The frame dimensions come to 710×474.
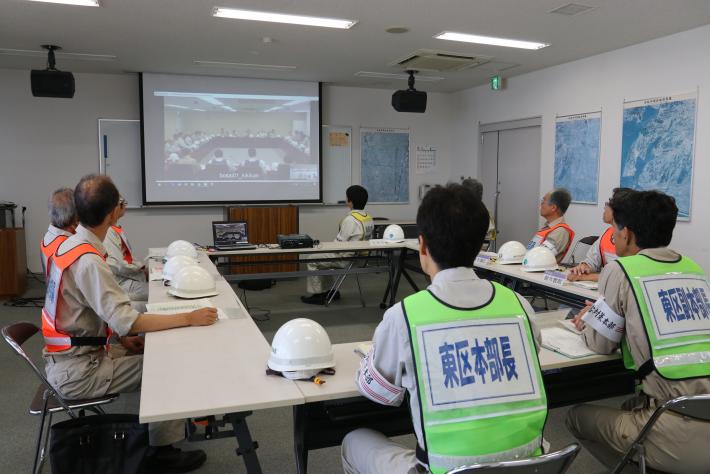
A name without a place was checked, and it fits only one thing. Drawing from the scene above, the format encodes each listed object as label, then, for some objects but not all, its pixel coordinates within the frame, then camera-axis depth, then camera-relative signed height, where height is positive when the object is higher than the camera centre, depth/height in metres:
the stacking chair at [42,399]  2.16 -0.91
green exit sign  7.11 +1.30
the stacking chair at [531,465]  1.26 -0.66
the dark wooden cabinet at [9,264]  5.95 -0.96
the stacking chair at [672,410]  1.65 -0.73
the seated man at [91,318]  2.22 -0.60
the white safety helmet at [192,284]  3.00 -0.59
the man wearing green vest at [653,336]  1.80 -0.54
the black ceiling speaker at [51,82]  5.50 +0.96
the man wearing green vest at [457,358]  1.34 -0.45
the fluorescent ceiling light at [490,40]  5.05 +1.35
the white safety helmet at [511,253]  4.18 -0.55
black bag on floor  1.93 -0.96
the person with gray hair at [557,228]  4.41 -0.37
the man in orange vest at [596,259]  3.43 -0.51
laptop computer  5.04 -0.53
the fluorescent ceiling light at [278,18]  4.36 +1.33
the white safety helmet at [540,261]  3.83 -0.55
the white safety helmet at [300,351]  1.80 -0.57
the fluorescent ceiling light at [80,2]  4.02 +1.30
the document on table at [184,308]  2.64 -0.64
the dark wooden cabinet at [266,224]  7.16 -0.60
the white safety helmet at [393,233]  5.66 -0.55
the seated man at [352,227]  5.75 -0.50
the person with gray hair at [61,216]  3.17 -0.23
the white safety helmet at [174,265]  3.27 -0.52
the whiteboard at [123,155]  7.09 +0.29
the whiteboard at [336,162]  7.99 +0.26
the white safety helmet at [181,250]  4.03 -0.53
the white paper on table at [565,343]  2.11 -0.65
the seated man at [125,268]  3.74 -0.63
